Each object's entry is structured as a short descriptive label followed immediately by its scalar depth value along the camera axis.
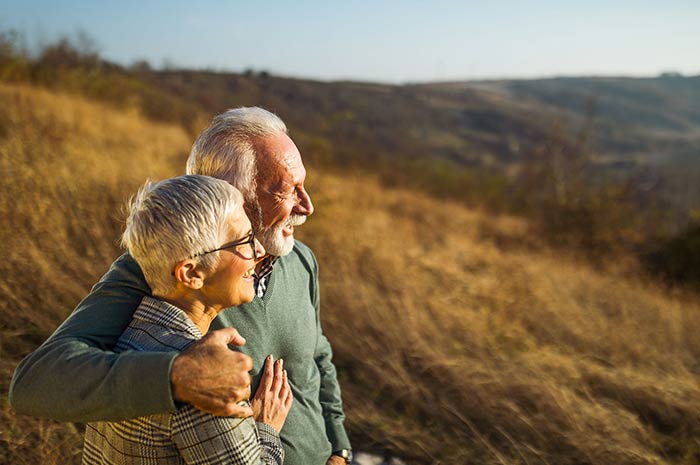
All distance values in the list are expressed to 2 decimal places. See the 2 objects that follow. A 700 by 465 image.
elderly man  1.12
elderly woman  1.18
